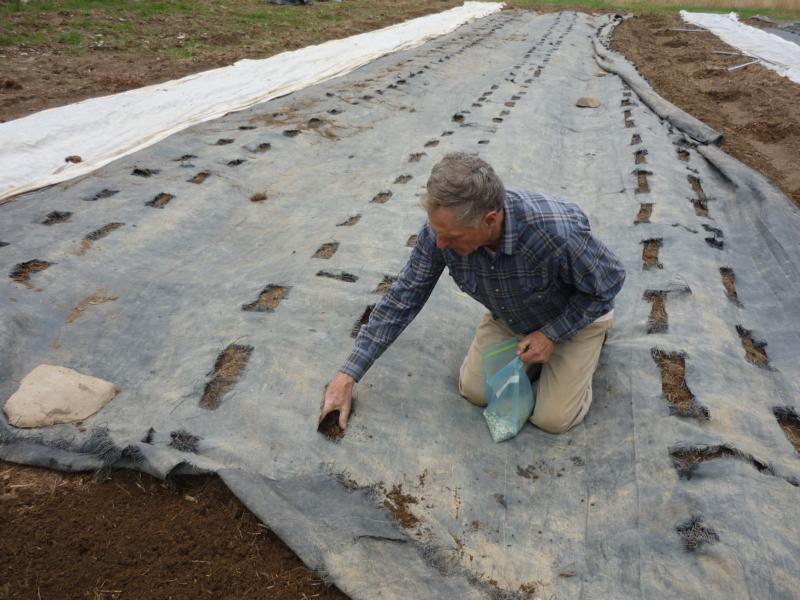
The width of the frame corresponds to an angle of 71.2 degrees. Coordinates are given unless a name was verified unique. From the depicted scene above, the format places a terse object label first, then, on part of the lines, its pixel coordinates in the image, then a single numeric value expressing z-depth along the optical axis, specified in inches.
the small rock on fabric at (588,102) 249.9
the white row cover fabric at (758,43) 342.0
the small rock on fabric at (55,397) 82.7
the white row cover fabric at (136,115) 163.2
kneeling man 67.7
